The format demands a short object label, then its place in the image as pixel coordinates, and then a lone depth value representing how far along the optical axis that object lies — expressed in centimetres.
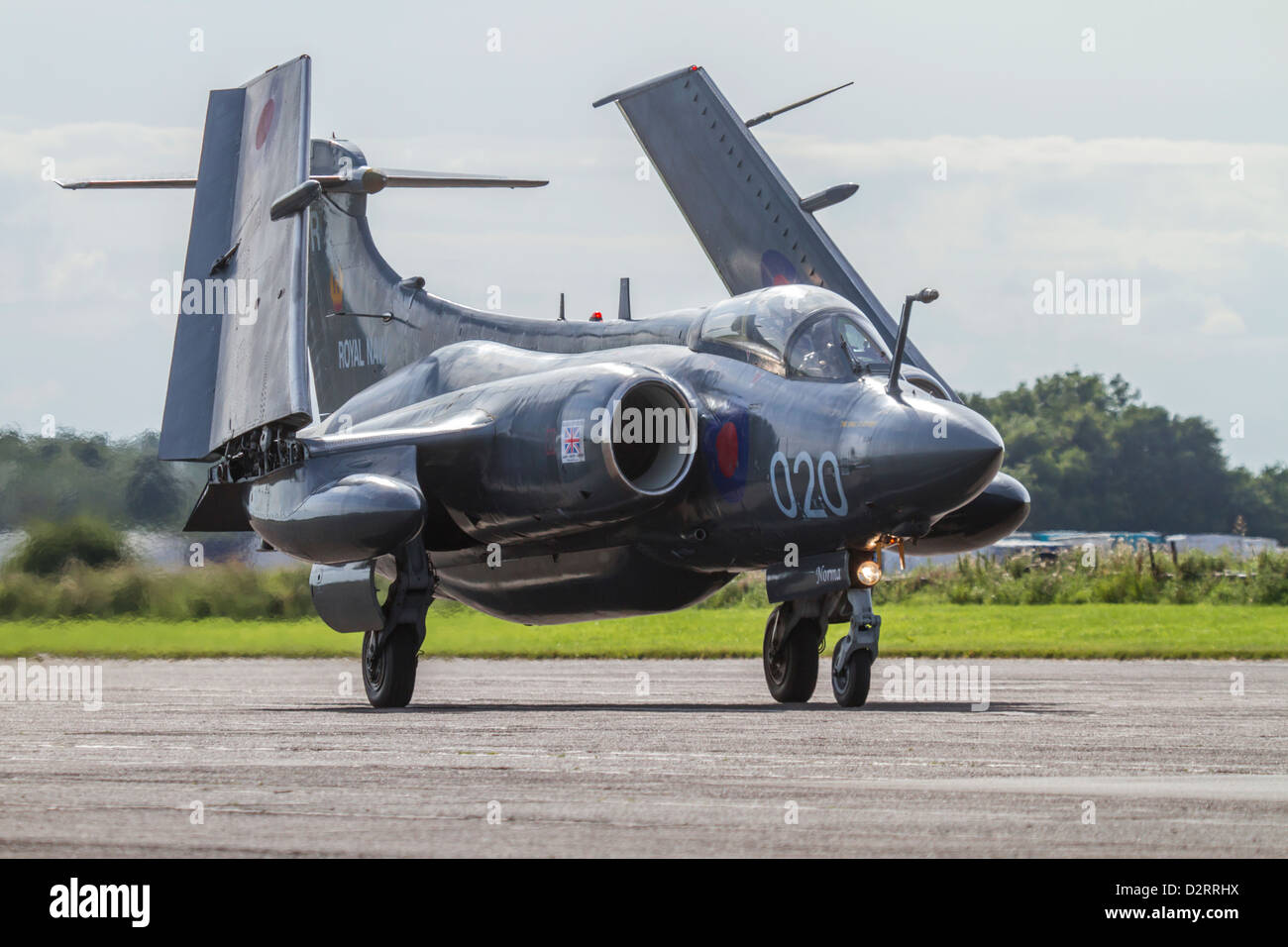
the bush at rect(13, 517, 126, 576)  2661
